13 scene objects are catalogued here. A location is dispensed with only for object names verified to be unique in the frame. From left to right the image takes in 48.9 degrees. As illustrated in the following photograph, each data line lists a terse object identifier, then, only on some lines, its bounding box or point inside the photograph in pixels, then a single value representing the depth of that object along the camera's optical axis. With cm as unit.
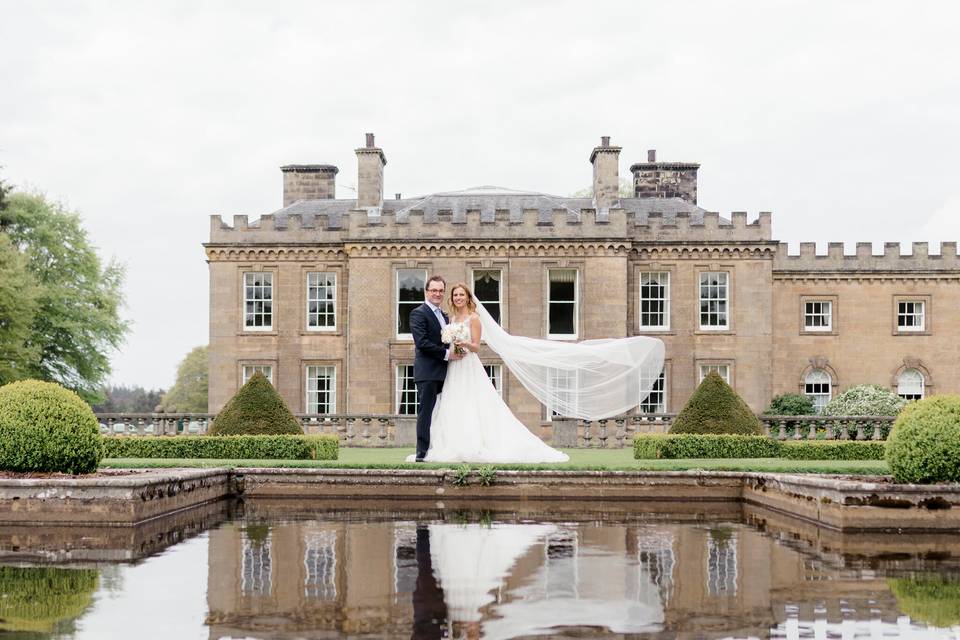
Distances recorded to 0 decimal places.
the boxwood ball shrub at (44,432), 1265
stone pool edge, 1155
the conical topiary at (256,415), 2123
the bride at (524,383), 1655
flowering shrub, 3145
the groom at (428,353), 1642
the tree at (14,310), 3844
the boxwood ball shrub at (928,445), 1190
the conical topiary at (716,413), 2130
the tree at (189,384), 7762
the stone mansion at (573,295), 3319
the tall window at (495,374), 3300
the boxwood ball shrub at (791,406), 3366
